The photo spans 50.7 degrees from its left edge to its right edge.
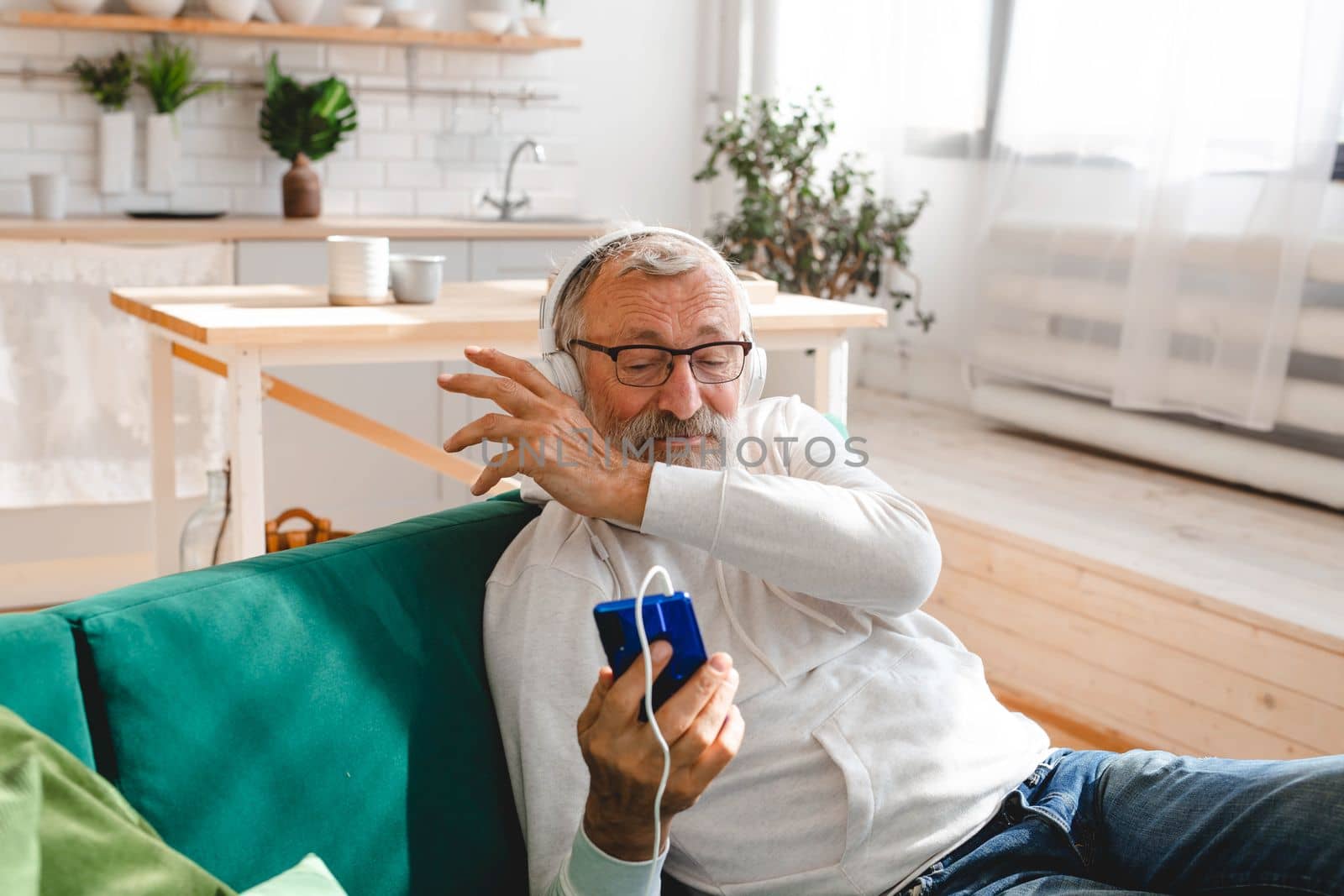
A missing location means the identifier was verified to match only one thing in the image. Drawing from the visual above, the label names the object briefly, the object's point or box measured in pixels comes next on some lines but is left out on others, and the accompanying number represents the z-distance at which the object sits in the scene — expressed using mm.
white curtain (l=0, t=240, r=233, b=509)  4043
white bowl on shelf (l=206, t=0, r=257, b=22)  4660
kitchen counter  4035
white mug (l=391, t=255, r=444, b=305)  2762
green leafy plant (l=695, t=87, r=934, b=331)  4770
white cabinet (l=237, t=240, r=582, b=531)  4309
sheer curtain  3693
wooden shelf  4484
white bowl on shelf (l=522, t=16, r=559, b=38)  5191
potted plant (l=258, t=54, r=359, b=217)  4770
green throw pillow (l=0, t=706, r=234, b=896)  992
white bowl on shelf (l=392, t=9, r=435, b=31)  4988
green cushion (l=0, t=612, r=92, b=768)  1173
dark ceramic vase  4750
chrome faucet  5066
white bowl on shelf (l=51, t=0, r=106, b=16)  4512
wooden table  2424
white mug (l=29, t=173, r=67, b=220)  4363
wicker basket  2998
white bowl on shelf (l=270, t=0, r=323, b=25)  4786
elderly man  1480
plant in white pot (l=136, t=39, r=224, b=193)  4676
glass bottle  2891
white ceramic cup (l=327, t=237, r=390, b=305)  2734
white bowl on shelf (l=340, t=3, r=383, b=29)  4883
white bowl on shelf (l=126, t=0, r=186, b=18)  4562
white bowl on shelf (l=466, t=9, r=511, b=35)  5121
